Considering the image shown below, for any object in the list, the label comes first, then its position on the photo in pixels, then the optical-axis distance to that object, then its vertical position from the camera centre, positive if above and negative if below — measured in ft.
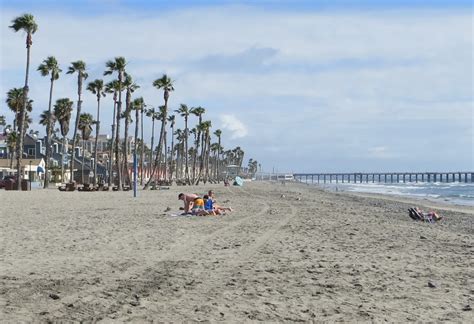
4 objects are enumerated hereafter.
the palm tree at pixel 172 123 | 368.11 +38.93
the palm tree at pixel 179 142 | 469.98 +33.67
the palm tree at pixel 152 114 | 327.26 +37.64
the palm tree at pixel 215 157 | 494.59 +24.59
